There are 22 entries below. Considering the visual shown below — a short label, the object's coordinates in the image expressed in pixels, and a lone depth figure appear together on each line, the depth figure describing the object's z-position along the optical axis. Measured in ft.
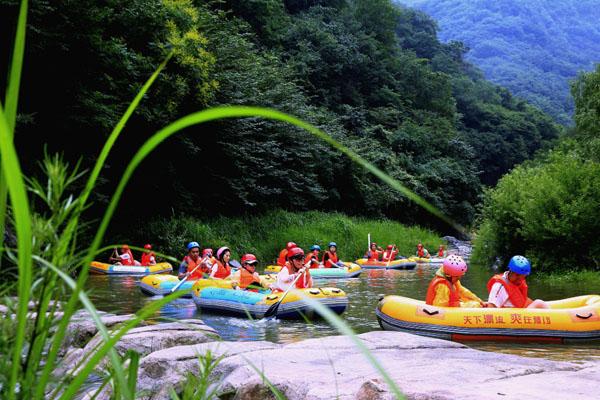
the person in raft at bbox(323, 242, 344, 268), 58.95
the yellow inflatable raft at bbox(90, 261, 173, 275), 54.44
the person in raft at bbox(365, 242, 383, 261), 73.56
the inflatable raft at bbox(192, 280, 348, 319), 31.91
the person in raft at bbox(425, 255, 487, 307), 28.45
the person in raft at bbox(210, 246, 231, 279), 42.75
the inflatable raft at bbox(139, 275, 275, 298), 38.87
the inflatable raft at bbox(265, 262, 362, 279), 55.01
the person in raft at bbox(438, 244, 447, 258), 85.41
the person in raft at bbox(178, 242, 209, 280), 43.19
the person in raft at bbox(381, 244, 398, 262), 75.15
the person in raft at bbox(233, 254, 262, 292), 37.11
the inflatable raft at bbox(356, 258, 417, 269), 70.08
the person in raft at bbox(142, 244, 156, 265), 60.04
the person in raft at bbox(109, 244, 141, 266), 58.03
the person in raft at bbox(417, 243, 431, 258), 82.75
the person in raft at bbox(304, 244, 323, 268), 56.57
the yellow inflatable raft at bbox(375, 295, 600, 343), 26.86
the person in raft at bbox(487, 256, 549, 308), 28.66
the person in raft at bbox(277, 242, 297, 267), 45.99
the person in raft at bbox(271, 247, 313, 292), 35.06
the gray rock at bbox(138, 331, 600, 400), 11.57
